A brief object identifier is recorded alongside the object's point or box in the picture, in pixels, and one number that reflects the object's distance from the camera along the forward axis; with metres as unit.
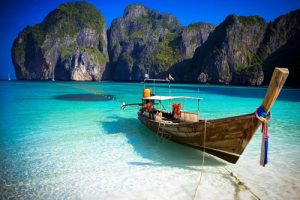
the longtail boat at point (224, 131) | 7.08
